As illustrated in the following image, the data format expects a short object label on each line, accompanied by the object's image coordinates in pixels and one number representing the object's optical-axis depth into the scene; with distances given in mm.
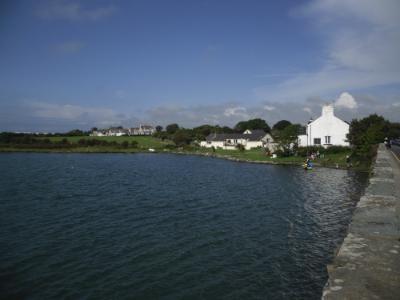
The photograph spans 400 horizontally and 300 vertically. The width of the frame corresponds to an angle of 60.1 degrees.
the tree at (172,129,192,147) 135250
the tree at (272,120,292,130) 183875
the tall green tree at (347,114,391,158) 56031
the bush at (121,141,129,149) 136588
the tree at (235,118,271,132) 179875
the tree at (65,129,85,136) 185125
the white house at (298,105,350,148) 70000
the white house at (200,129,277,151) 114188
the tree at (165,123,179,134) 187738
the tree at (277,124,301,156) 71938
